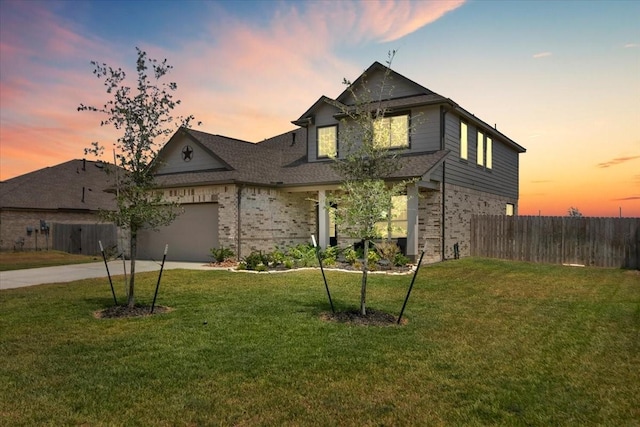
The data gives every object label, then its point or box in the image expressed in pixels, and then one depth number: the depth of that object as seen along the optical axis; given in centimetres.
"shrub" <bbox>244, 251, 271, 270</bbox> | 1591
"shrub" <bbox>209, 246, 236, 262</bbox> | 1788
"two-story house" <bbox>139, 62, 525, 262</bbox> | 1770
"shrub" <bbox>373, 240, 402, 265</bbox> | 1583
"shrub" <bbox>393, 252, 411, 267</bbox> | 1579
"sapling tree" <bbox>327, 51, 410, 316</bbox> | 836
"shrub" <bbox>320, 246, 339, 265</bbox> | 1605
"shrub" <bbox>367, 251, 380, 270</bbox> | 1536
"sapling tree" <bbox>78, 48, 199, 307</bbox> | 914
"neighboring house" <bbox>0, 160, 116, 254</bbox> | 2855
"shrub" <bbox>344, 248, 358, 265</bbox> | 1617
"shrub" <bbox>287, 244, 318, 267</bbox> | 1656
